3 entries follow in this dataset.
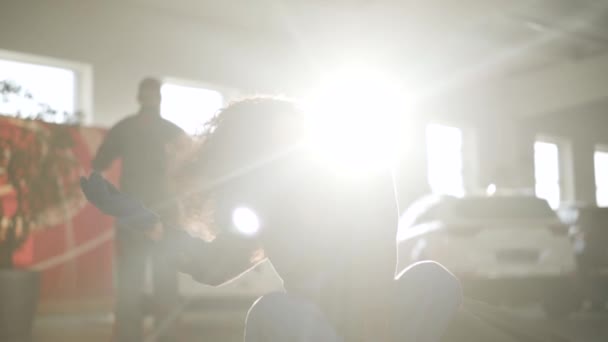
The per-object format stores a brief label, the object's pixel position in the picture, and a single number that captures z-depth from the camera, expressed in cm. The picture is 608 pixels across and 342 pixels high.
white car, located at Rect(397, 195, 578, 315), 817
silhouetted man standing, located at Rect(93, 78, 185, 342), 495
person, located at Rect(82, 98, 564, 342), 174
